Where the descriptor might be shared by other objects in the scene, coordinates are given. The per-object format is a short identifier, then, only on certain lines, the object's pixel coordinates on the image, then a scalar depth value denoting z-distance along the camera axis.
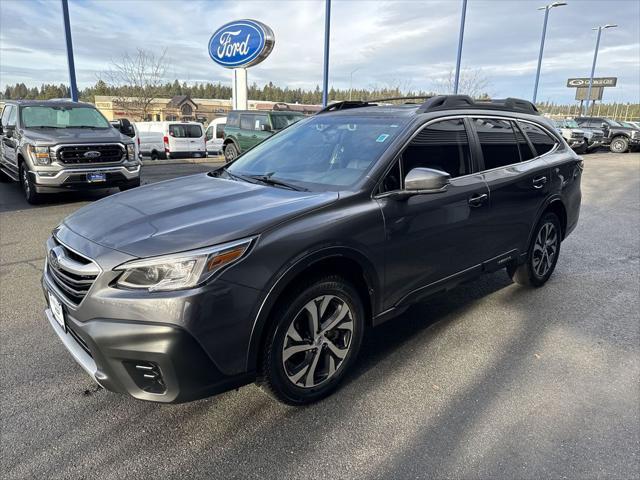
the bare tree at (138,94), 39.62
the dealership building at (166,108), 44.76
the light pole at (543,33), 30.87
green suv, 16.20
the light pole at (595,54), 38.98
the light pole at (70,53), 12.67
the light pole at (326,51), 18.78
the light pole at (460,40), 24.83
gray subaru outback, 2.22
